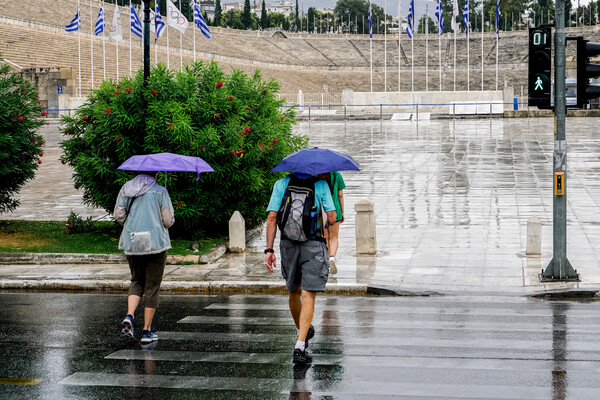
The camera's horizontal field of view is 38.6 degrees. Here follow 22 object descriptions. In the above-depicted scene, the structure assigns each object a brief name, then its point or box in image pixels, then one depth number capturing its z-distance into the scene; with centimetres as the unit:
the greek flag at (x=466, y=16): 6842
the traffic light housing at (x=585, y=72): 1256
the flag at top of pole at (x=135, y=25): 5091
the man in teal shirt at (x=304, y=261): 822
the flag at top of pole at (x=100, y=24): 5851
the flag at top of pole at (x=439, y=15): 7169
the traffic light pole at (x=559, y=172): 1268
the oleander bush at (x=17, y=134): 1627
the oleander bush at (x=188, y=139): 1559
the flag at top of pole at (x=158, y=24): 5206
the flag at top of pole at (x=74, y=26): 5755
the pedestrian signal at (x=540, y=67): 1261
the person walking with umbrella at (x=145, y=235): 926
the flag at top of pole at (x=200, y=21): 5280
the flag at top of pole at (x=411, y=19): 6944
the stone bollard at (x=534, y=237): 1439
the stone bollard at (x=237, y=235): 1565
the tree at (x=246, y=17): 15175
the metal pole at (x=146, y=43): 1516
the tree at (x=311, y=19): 17960
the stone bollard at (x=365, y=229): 1517
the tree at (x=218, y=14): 14538
